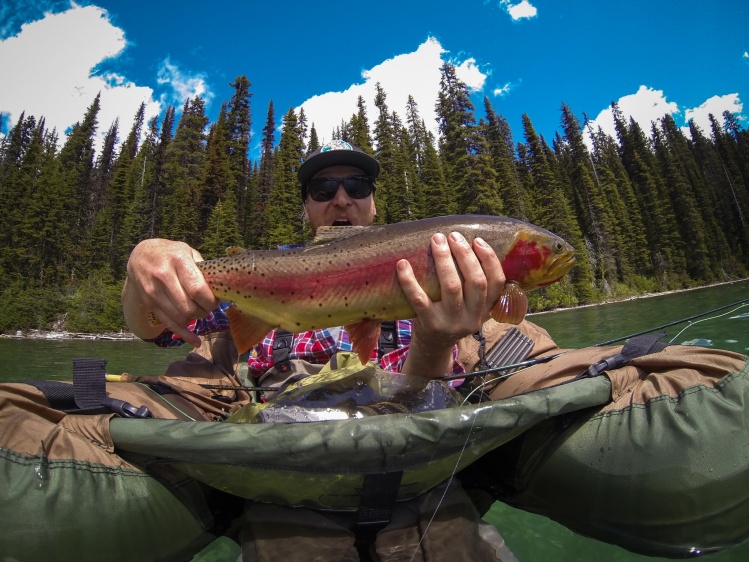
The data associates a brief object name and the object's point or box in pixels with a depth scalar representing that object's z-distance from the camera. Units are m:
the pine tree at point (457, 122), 37.91
